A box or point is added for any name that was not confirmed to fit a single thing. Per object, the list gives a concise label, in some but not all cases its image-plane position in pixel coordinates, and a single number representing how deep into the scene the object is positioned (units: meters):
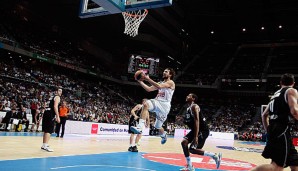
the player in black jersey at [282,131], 3.69
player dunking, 6.62
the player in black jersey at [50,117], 8.48
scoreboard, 29.53
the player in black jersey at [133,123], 10.27
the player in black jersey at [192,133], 6.40
